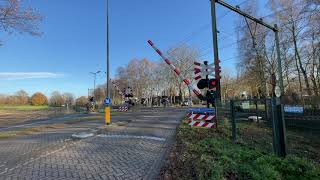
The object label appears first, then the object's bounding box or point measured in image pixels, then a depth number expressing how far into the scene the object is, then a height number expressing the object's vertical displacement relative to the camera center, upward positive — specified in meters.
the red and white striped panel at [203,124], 6.94 -1.21
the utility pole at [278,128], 4.23 -0.91
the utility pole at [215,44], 7.30 +2.76
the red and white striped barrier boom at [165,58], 8.16 +3.32
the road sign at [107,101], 9.35 -0.04
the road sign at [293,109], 6.04 -0.54
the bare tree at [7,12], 6.09 +3.72
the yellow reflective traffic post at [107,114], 9.05 -0.86
